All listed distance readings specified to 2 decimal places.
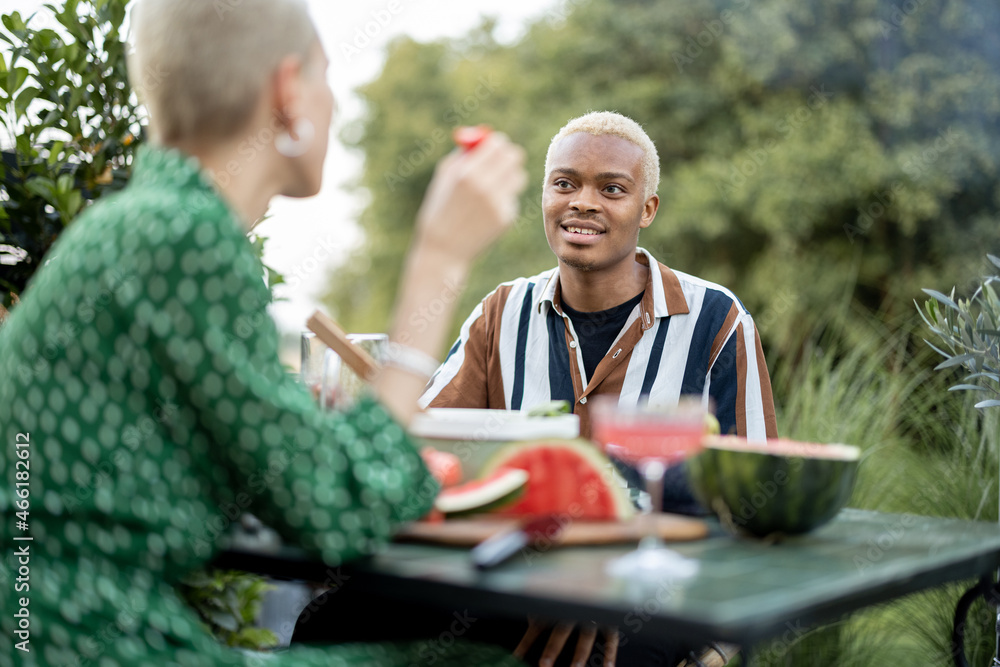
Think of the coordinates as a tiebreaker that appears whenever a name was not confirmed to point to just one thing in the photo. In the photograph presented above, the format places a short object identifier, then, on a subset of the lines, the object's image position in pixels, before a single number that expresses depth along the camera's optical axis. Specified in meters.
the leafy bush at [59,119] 3.10
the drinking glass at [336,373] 2.10
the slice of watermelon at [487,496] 1.77
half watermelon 1.69
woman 1.46
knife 1.48
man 3.07
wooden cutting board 1.66
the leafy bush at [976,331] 2.70
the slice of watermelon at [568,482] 1.81
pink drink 1.53
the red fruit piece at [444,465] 1.87
